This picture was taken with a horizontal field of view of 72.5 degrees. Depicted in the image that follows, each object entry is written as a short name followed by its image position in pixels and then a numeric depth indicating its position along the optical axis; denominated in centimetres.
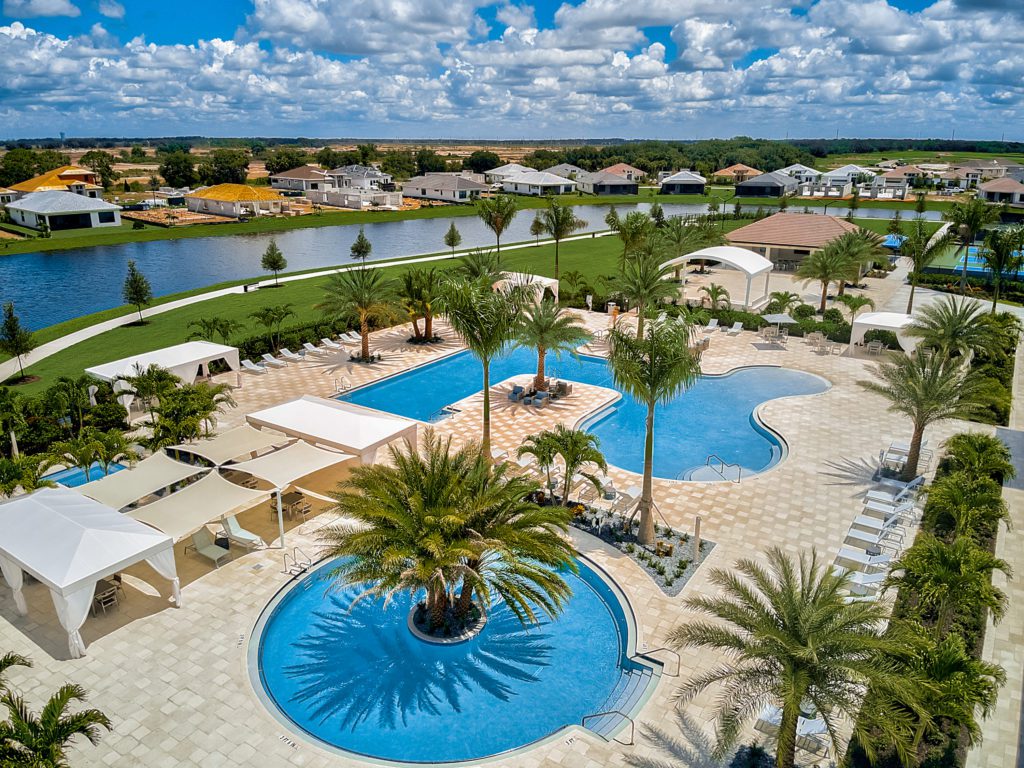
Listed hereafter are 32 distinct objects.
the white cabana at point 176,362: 2336
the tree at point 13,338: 2586
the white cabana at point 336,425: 1817
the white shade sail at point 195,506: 1452
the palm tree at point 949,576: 1099
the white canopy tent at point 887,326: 2895
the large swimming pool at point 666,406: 2144
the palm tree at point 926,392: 1815
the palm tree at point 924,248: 3431
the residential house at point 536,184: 10865
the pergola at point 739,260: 3822
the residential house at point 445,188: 10194
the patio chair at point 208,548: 1541
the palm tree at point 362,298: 2844
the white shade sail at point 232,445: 1769
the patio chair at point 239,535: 1580
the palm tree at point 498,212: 4169
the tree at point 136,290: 3547
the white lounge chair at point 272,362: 2881
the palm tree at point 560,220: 4338
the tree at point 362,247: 4903
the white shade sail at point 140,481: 1553
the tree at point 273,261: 4391
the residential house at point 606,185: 11350
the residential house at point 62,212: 7356
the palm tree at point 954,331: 2427
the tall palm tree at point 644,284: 2881
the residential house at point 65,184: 8794
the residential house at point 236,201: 8319
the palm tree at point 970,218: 4072
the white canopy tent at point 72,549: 1234
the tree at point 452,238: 5264
